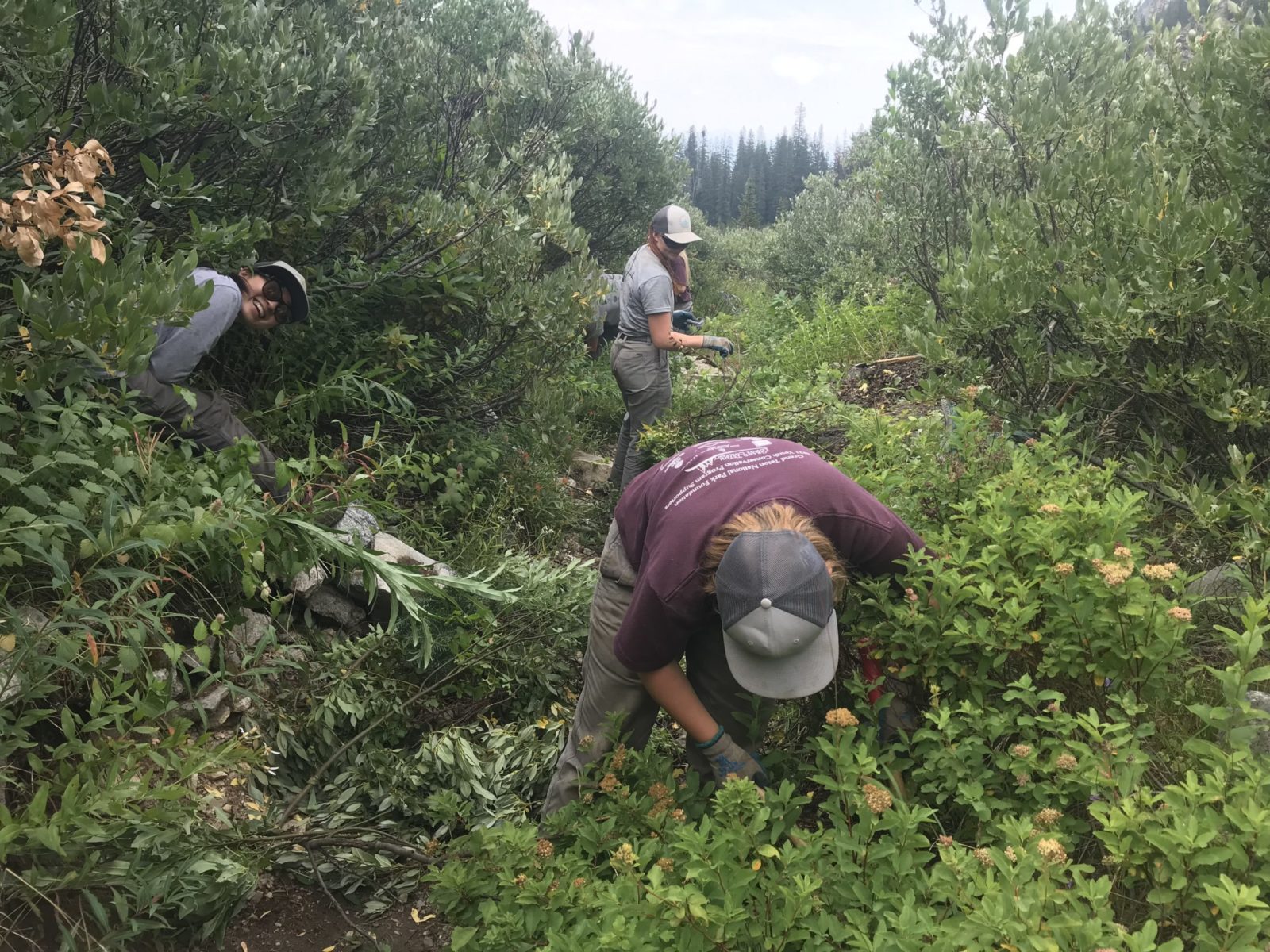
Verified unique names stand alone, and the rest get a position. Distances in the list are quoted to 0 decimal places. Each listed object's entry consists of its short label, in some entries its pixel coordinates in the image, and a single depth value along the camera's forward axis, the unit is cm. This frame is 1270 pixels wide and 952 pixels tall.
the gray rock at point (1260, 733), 222
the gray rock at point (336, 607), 405
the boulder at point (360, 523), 416
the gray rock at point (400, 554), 420
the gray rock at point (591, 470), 739
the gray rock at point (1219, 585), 273
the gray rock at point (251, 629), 346
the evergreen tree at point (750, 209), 5328
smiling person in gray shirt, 368
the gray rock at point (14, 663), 220
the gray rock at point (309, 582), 389
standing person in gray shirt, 615
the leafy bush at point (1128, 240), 331
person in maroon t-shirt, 219
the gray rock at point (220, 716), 326
